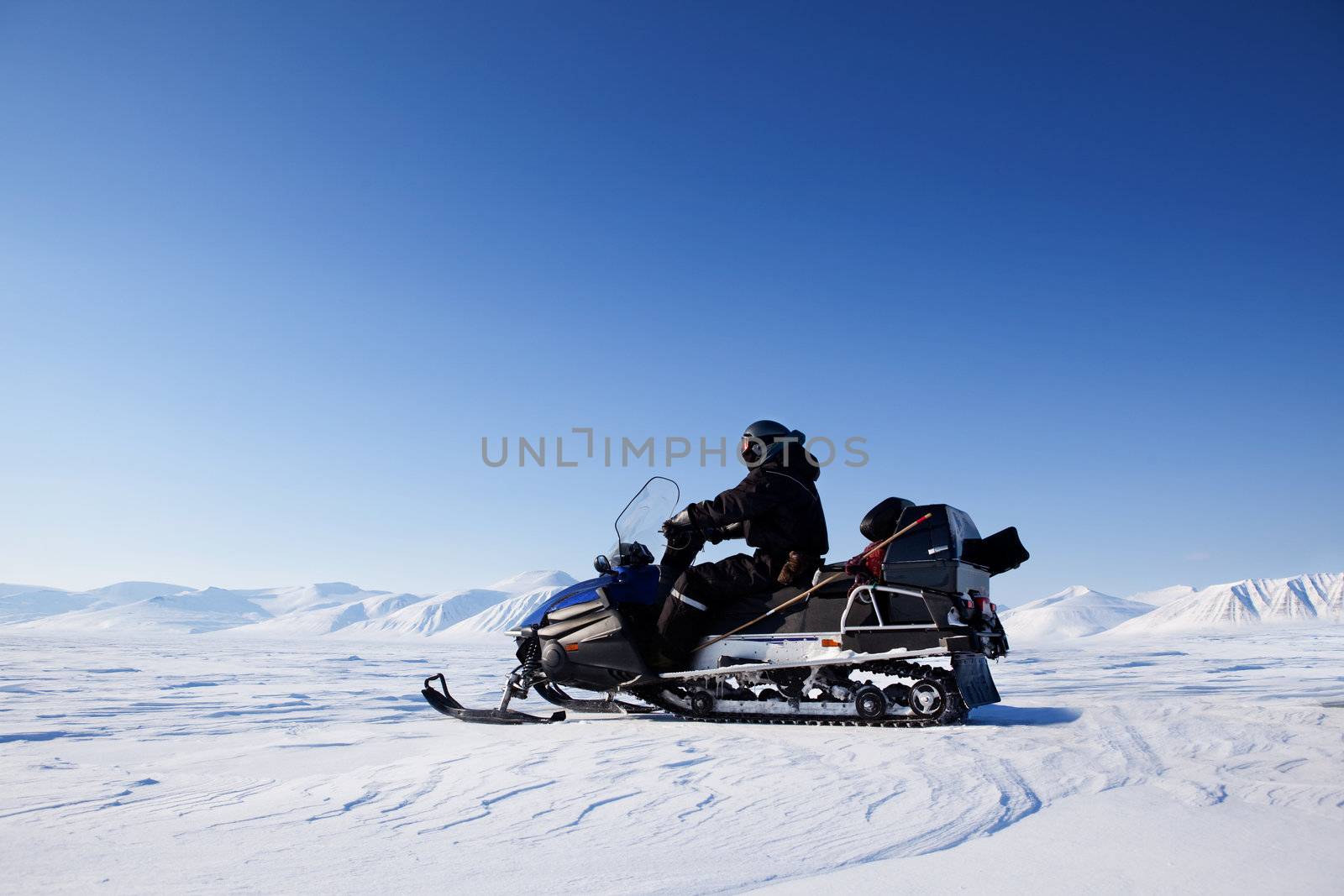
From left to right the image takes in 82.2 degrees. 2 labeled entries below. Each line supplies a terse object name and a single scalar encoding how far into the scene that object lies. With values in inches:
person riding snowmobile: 201.2
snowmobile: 185.0
